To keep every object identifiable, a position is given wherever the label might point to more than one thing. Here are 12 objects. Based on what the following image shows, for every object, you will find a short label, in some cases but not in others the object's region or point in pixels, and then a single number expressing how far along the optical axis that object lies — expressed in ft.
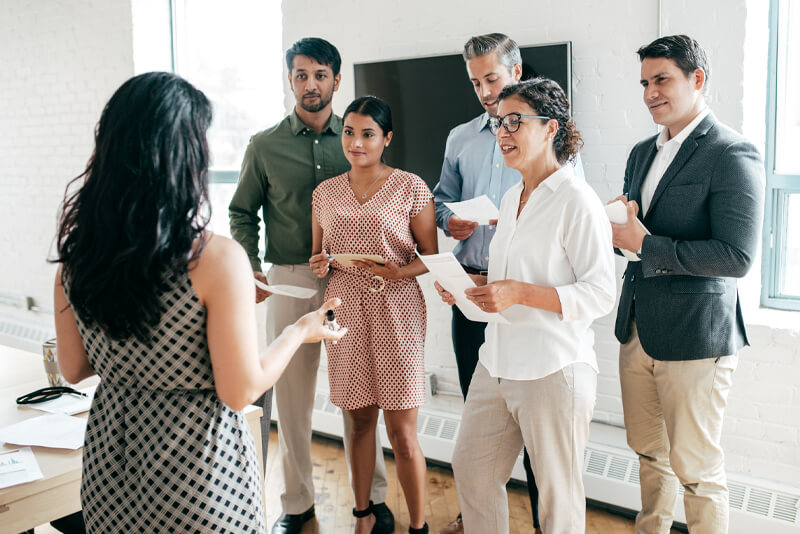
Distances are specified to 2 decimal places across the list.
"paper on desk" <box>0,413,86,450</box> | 5.84
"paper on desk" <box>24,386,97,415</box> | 6.69
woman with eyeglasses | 5.90
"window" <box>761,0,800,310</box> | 9.33
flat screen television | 10.89
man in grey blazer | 6.53
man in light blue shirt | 8.36
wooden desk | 5.11
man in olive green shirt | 9.13
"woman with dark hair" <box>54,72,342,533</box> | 4.08
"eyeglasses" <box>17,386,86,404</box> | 6.93
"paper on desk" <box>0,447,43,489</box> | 5.21
